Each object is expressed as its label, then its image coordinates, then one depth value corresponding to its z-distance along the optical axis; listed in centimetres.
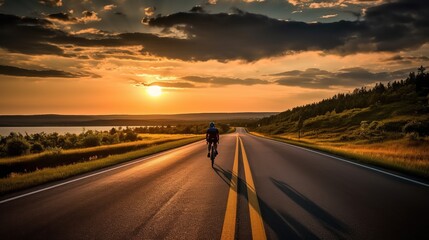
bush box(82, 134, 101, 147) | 4903
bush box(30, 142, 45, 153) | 4151
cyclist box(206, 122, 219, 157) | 1472
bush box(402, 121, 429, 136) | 5222
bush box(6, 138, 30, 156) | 3484
